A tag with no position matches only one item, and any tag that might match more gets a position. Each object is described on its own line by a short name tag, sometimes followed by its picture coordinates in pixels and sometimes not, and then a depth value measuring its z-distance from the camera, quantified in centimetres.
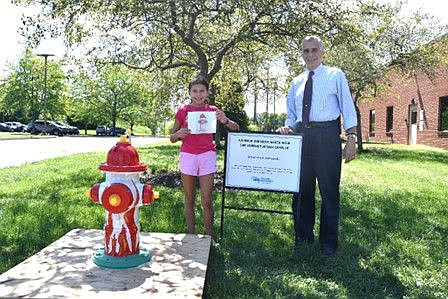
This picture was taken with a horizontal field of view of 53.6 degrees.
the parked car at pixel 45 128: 4550
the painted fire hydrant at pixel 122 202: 343
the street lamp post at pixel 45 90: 4382
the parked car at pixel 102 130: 5853
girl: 440
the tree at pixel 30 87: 4747
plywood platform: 294
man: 434
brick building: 2319
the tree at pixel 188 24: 740
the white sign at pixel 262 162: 460
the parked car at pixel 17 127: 5181
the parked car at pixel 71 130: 4946
